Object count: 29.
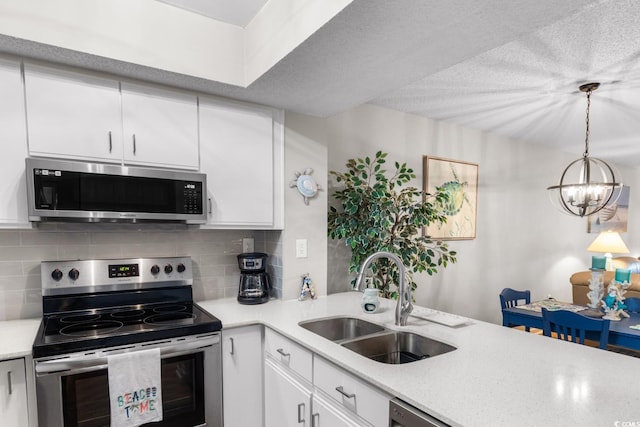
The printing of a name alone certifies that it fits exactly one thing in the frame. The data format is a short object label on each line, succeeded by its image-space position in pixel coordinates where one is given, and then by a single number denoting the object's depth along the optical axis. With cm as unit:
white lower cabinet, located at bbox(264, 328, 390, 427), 121
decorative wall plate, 237
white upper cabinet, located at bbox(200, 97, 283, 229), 208
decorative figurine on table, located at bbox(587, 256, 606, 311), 277
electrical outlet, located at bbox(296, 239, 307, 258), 241
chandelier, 295
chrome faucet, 171
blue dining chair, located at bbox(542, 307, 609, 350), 218
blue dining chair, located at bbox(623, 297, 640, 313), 288
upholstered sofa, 344
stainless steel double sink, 158
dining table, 229
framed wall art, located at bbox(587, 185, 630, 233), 551
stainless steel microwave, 160
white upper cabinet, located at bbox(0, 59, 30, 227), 157
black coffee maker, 226
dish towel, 151
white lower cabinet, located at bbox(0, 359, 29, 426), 139
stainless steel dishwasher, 99
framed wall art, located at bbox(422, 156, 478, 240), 343
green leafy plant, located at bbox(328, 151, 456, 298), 252
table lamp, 489
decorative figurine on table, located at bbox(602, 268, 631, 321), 267
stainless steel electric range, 144
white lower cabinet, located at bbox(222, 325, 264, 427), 185
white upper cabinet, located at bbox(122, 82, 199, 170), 184
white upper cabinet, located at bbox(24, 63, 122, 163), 163
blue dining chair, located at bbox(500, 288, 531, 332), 315
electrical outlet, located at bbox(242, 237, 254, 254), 251
